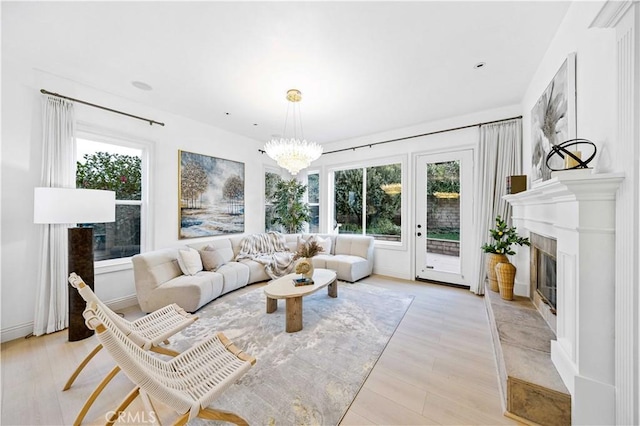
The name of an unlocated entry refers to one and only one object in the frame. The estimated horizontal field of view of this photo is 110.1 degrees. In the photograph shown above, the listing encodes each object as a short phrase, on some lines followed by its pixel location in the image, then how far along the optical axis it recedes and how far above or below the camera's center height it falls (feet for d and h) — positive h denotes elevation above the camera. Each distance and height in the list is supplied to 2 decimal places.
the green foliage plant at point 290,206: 17.83 +0.57
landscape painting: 12.78 +1.05
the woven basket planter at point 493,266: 9.40 -2.19
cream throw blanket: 13.69 -2.65
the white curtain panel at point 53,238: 8.11 -0.99
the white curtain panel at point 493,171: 10.71 +2.15
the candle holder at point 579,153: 4.56 +1.34
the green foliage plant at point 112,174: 9.62 +1.74
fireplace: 6.63 -2.04
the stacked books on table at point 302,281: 9.20 -2.84
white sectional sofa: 9.39 -2.95
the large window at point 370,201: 15.40 +0.96
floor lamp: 6.88 -0.18
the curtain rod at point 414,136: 11.36 +4.86
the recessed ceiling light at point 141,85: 9.21 +5.35
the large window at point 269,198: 17.89 +1.23
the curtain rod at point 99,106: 8.22 +4.48
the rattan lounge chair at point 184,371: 3.49 -3.15
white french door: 12.78 -0.17
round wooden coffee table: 8.11 -2.99
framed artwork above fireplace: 5.67 +2.94
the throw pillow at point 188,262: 10.57 -2.40
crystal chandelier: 10.07 +2.83
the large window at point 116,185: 9.71 +1.25
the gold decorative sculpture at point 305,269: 9.53 -2.38
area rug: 5.06 -4.32
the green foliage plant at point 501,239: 9.23 -1.01
